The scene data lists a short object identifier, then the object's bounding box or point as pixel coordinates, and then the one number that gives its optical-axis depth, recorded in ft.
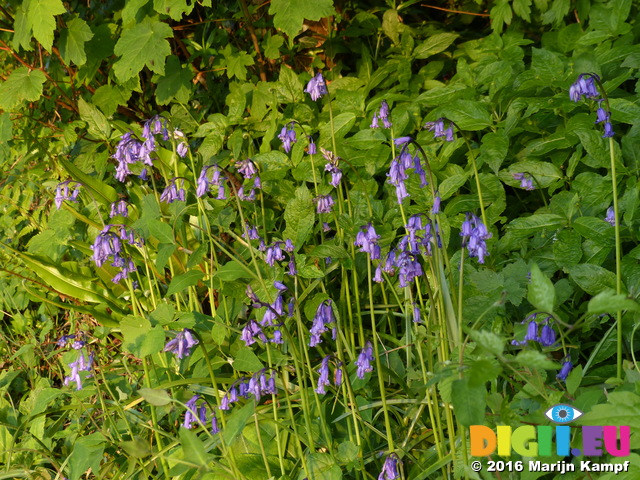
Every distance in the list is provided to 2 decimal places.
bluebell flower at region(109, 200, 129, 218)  9.05
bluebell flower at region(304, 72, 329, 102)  8.02
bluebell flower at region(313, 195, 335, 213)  8.21
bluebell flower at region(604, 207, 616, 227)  7.27
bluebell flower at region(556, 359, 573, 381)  6.57
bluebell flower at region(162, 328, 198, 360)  6.91
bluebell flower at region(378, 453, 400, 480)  6.22
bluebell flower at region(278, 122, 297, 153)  8.71
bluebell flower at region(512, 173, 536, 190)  8.25
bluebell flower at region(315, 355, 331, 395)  6.85
